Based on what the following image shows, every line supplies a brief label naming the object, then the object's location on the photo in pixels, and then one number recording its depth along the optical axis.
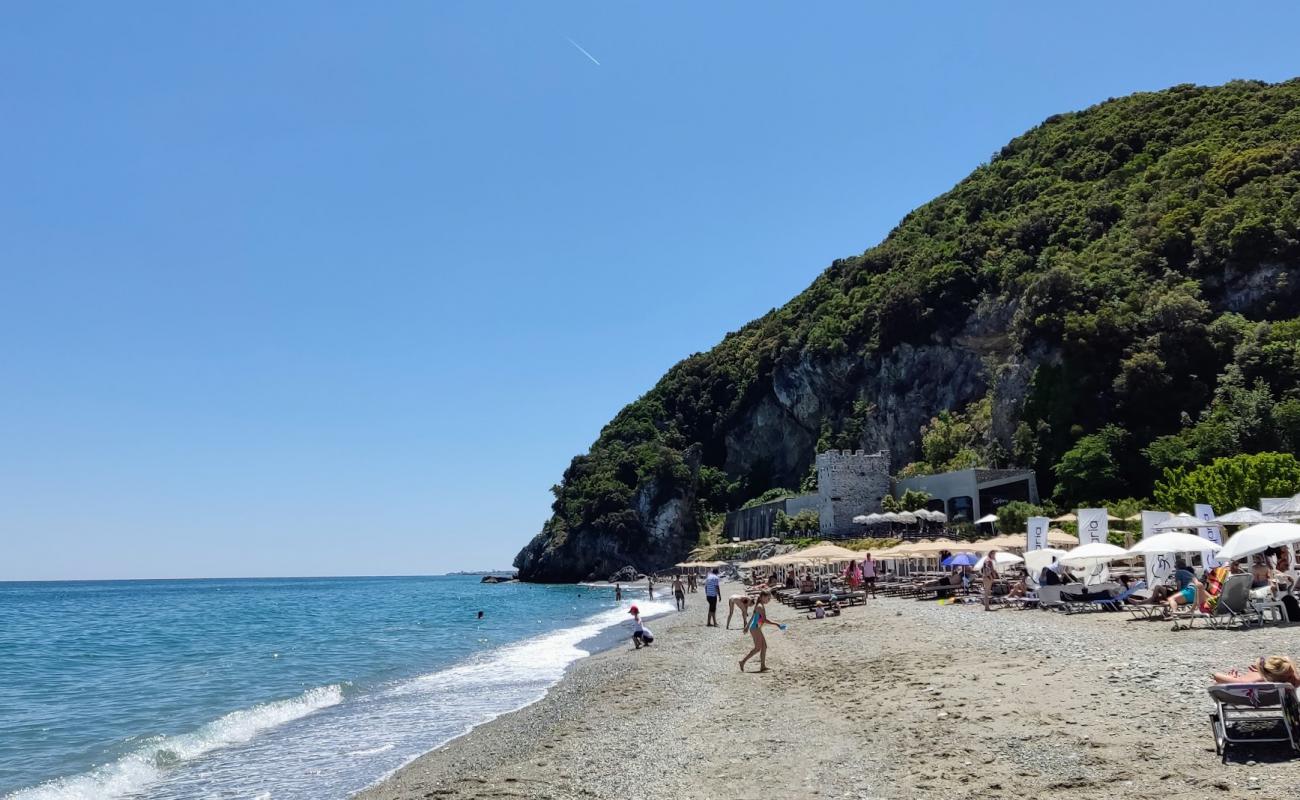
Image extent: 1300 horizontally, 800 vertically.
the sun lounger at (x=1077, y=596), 19.19
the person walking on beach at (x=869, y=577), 30.30
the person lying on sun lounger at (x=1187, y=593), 15.25
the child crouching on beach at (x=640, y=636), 23.34
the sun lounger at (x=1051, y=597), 19.67
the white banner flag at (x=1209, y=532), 19.48
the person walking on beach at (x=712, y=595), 26.53
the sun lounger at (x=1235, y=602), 13.74
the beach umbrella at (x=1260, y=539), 14.10
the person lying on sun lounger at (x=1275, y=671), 6.70
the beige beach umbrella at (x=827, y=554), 34.00
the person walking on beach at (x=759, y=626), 14.44
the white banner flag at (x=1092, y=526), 22.19
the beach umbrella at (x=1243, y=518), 21.36
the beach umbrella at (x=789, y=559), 33.00
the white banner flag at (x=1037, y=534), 23.98
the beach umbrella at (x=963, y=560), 26.44
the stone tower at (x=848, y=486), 65.12
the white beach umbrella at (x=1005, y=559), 25.08
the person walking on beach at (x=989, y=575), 21.16
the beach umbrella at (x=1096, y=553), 18.75
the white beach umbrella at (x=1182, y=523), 20.39
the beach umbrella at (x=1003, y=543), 29.80
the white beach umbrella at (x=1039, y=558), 21.72
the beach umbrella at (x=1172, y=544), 17.42
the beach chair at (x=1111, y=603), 18.67
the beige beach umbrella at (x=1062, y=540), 27.69
